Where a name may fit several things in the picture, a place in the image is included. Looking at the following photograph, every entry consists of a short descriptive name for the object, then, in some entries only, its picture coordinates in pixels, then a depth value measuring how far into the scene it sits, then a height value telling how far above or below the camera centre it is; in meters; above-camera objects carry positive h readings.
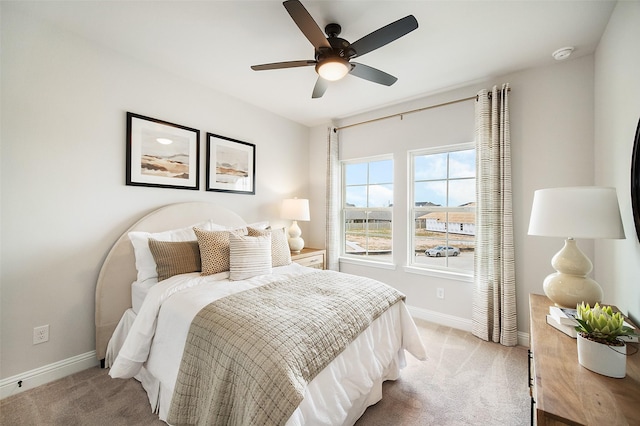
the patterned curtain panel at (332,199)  3.85 +0.23
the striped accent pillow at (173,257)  2.08 -0.37
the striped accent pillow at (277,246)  2.62 -0.34
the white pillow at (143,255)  2.14 -0.35
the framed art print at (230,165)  2.97 +0.59
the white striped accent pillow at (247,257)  2.17 -0.38
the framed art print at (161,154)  2.37 +0.58
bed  1.18 -0.68
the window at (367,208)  3.62 +0.09
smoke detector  2.16 +1.40
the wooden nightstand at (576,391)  0.77 -0.59
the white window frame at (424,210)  2.96 -0.03
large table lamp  1.28 -0.05
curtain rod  2.81 +1.28
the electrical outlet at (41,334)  1.90 -0.91
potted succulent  0.93 -0.47
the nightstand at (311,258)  3.36 -0.59
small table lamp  3.54 -0.02
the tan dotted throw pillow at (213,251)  2.18 -0.32
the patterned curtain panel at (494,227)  2.50 -0.12
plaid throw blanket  1.08 -0.67
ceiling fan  1.50 +1.12
